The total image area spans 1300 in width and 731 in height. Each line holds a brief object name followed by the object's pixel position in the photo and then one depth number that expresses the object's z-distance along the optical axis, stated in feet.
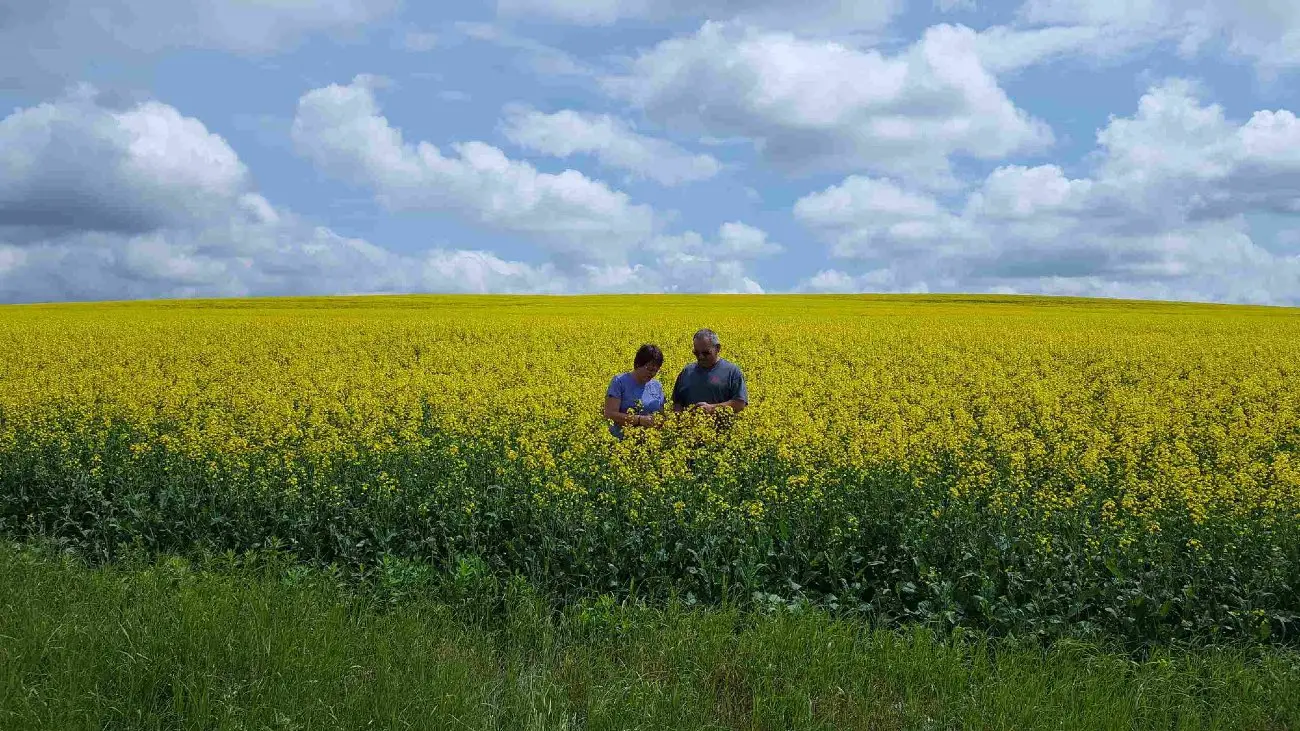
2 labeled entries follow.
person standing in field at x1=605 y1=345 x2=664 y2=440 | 29.84
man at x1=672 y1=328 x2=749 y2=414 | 30.50
